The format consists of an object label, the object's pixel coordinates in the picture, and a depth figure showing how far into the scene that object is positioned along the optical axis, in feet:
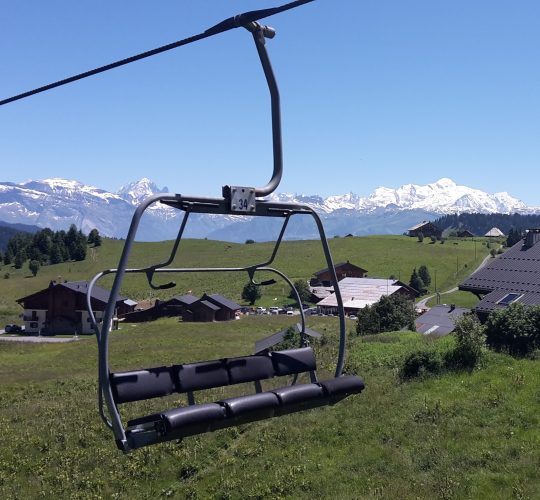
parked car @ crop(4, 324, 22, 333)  281.60
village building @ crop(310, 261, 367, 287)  371.15
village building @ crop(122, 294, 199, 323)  297.12
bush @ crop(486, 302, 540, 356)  71.67
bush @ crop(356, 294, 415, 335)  145.07
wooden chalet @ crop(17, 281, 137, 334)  278.05
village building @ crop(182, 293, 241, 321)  278.26
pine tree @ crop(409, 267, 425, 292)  363.15
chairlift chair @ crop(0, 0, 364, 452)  20.76
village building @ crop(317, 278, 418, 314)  289.04
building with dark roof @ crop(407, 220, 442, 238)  646.82
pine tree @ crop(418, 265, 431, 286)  379.55
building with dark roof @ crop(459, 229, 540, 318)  98.58
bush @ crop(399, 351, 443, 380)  66.03
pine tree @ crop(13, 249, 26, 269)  485.32
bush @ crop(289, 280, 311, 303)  291.11
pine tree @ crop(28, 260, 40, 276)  426.51
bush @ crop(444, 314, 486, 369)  64.90
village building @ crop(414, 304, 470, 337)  158.85
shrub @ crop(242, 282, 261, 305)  321.32
